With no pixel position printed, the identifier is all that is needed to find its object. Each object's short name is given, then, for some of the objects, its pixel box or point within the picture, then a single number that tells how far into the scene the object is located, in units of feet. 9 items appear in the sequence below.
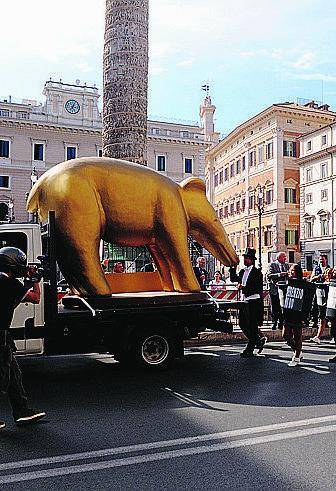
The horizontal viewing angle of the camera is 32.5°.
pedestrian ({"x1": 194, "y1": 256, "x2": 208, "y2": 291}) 42.39
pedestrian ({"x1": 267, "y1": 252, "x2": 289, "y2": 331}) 44.91
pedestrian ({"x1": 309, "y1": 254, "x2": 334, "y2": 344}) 39.55
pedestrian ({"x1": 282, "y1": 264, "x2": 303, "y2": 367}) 30.04
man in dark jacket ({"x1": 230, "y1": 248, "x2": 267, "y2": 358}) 33.45
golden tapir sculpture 28.45
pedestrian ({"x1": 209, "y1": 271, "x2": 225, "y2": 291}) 44.77
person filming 18.76
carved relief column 45.34
